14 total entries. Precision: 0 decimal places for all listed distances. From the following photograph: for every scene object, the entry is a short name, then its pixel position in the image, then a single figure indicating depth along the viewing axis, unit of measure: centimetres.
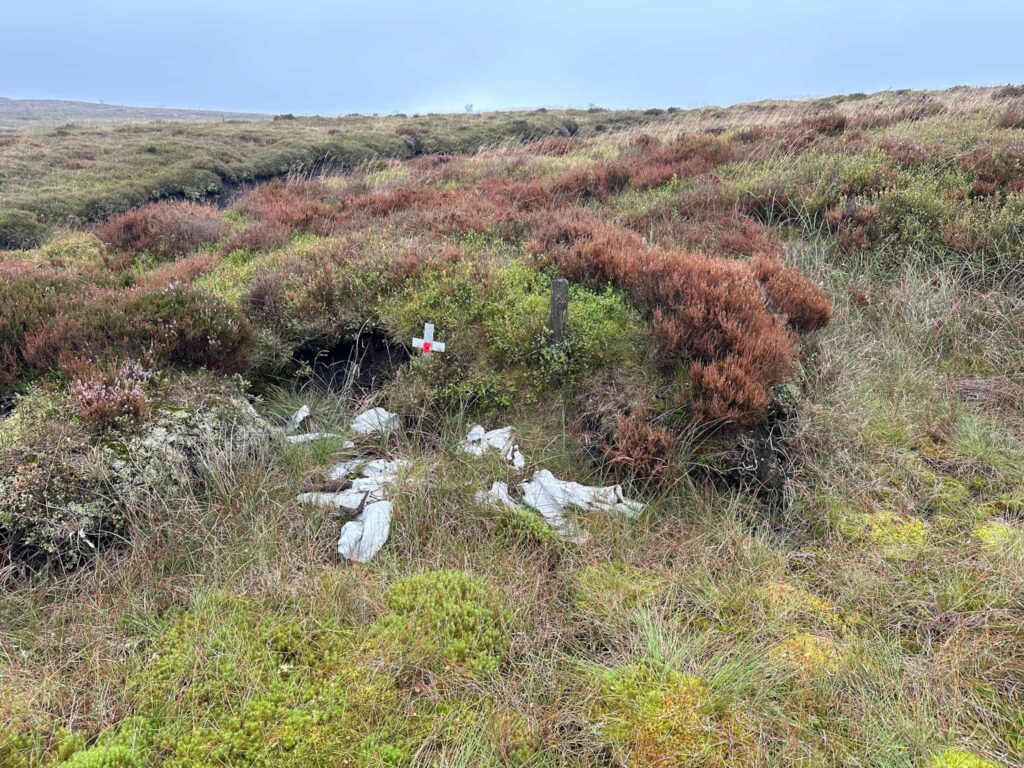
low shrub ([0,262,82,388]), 454
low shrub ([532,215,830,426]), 405
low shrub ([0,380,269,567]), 325
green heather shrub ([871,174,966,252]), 650
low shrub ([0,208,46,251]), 1210
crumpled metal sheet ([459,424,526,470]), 424
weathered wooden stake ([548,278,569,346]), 479
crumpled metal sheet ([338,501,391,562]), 341
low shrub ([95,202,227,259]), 1009
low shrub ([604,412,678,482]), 395
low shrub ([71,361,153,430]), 375
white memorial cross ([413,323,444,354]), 471
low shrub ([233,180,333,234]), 1021
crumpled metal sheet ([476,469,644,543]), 371
